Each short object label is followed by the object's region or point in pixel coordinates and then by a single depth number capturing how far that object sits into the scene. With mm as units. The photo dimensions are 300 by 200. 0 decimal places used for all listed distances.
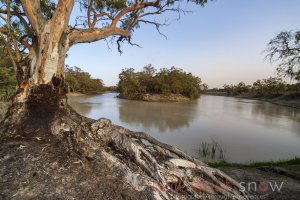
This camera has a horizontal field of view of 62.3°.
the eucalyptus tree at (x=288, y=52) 11695
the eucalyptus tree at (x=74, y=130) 2631
